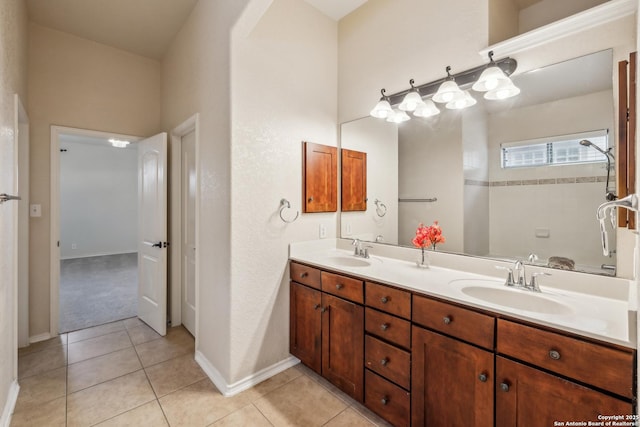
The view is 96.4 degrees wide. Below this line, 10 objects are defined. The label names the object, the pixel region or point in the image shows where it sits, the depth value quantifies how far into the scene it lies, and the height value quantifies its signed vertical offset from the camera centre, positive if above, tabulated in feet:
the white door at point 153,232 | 9.34 -0.68
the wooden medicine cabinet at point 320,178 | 7.98 +1.01
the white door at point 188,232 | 9.18 -0.65
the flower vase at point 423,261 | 6.49 -1.13
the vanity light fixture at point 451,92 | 5.39 +2.58
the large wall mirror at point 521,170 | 4.80 +0.86
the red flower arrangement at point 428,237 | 6.42 -0.56
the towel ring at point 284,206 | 7.45 +0.17
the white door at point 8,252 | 5.09 -0.80
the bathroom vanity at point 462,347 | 3.27 -1.96
